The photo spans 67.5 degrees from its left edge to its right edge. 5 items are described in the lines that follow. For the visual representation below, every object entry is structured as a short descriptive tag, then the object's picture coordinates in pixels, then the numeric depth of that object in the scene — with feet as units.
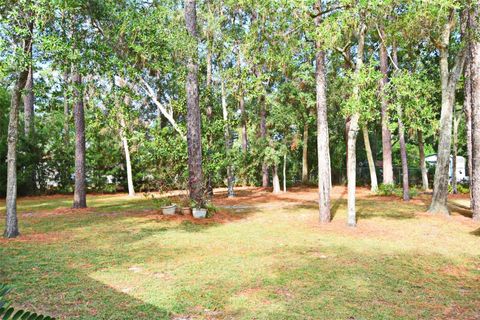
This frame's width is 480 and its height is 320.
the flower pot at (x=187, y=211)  38.17
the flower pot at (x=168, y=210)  38.73
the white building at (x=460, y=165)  93.84
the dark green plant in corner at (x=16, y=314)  3.73
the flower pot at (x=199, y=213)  37.14
